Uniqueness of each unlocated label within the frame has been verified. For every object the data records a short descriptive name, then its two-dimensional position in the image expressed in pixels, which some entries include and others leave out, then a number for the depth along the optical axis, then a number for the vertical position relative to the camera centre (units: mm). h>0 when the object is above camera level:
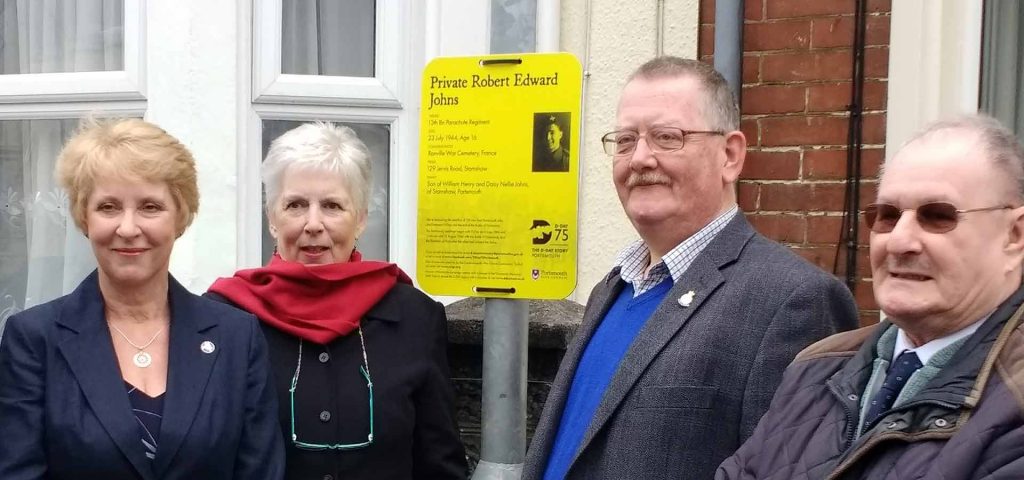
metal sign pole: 2559 -480
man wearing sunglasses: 1549 -227
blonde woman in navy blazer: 2189 -387
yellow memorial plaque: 2451 +38
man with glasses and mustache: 2066 -246
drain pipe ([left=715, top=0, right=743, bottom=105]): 3117 +471
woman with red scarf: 2537 -367
